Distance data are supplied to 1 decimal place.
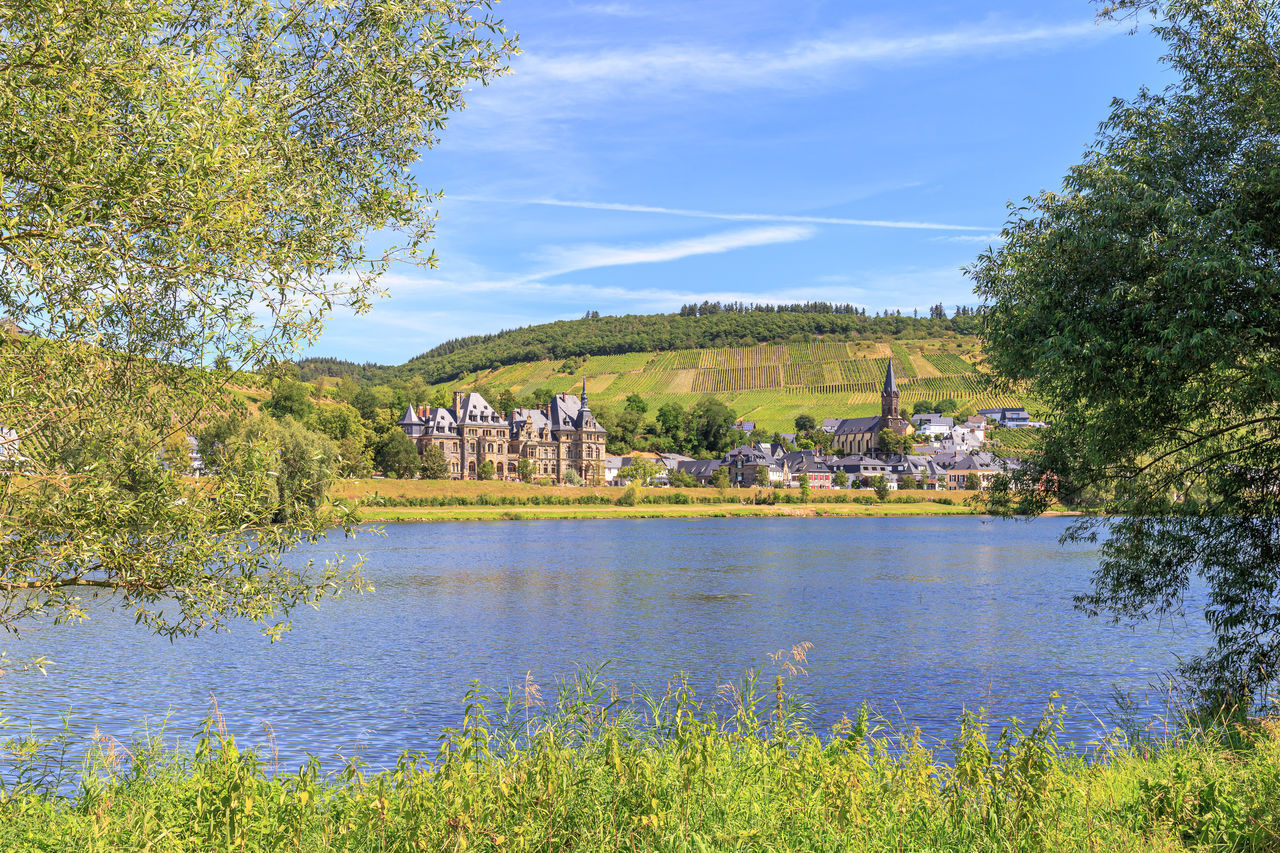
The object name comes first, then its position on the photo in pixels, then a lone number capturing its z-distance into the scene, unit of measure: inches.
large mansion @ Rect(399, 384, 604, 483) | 5767.7
